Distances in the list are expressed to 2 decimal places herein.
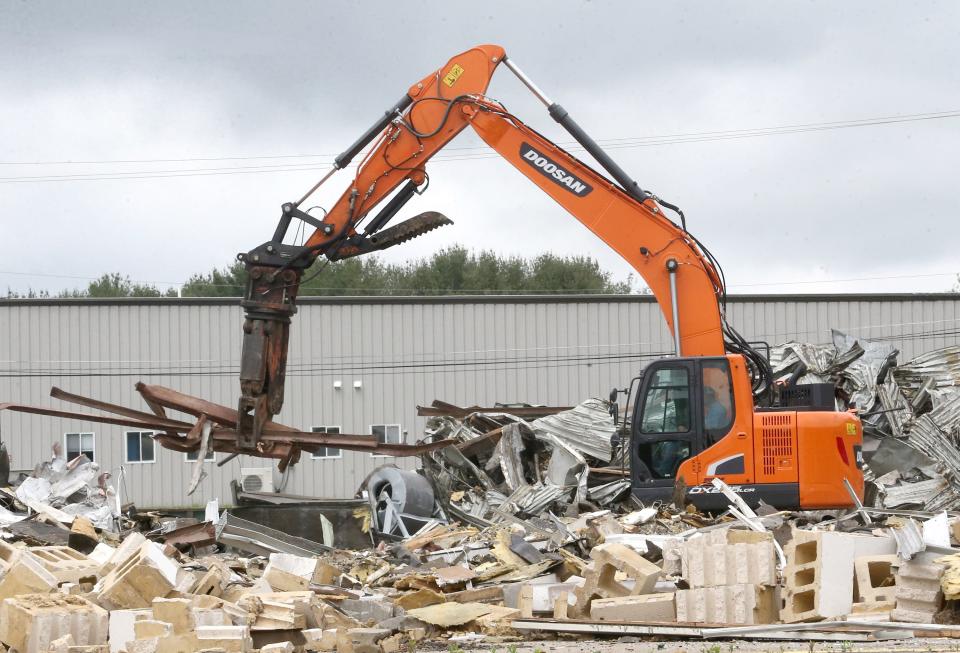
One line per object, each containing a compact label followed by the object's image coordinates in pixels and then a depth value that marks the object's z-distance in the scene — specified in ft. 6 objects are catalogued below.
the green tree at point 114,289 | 362.14
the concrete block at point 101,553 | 65.56
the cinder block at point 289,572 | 57.51
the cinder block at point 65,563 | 59.03
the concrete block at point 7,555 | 59.77
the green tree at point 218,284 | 375.68
